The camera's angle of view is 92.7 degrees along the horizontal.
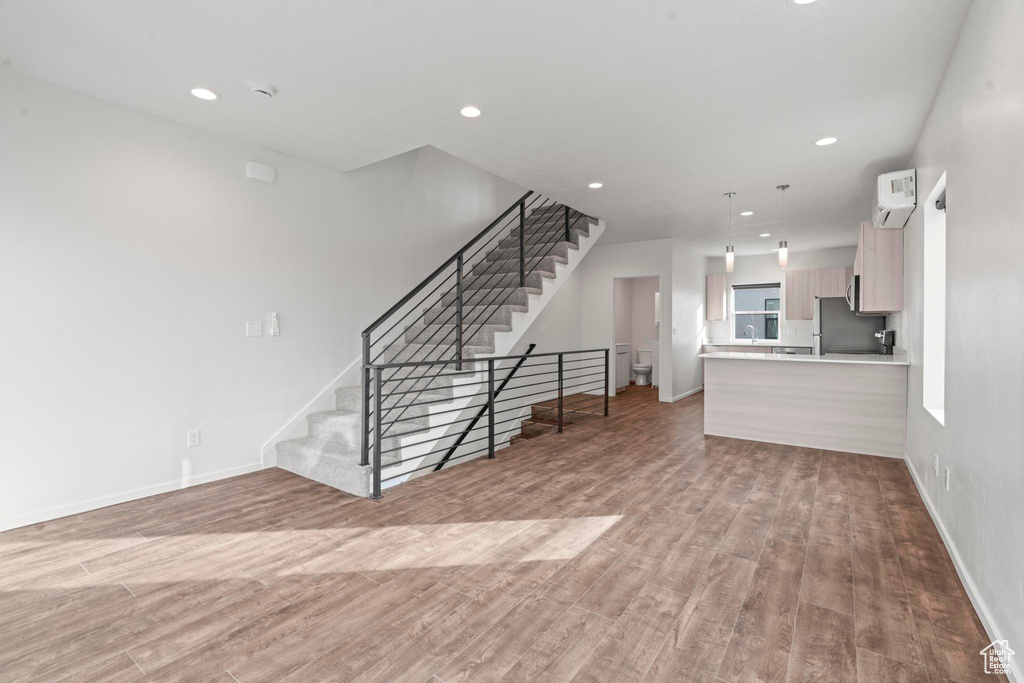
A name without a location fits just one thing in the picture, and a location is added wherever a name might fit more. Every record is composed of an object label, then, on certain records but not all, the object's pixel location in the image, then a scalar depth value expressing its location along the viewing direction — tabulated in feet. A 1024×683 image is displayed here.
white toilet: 30.71
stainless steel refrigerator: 23.43
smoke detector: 9.53
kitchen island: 14.43
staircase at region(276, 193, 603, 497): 12.07
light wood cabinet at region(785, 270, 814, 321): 28.09
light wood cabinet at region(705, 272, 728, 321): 30.68
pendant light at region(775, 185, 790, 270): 15.93
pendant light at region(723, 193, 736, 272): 16.79
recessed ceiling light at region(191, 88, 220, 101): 9.82
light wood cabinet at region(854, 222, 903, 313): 14.15
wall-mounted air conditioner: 12.07
